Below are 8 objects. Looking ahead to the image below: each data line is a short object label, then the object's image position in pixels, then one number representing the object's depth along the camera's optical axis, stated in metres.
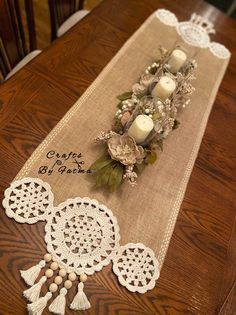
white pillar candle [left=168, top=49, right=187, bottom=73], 1.13
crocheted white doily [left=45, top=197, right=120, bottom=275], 0.77
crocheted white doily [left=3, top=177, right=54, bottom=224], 0.79
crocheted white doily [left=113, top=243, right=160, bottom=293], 0.78
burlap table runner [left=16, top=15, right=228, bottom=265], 0.88
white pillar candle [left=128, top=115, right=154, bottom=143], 0.89
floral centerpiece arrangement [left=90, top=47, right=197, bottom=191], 0.88
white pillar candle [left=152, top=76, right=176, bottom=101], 1.01
